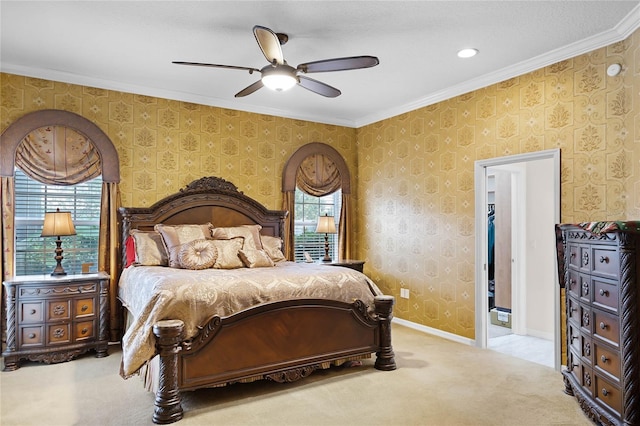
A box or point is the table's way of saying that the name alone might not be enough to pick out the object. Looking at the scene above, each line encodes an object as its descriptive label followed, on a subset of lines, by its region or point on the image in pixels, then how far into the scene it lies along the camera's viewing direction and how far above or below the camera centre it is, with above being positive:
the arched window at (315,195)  5.78 +0.41
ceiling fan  2.82 +1.15
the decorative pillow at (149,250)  4.25 -0.26
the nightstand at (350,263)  5.48 -0.51
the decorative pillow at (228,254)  4.12 -0.30
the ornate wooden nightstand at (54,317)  3.74 -0.85
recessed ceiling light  3.74 +1.53
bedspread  2.85 -0.52
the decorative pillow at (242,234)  4.56 -0.11
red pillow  4.38 -0.27
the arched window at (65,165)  4.07 +0.59
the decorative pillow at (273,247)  4.90 -0.27
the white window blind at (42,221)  4.23 +0.01
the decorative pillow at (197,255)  4.00 -0.30
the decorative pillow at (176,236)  4.18 -0.12
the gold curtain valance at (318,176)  5.90 +0.68
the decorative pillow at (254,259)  4.25 -0.35
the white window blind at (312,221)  5.96 +0.04
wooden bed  2.79 -0.91
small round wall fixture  3.37 +1.23
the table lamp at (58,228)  3.99 -0.04
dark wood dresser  2.27 -0.56
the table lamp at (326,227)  5.61 -0.04
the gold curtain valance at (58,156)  4.17 +0.68
